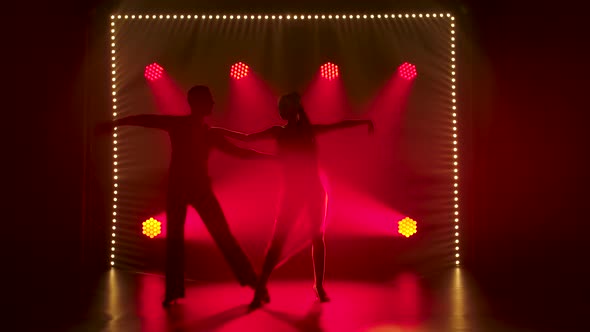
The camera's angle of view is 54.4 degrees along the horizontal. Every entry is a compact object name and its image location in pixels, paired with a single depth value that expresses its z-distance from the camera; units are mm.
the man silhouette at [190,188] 4214
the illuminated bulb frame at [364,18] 5594
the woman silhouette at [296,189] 4113
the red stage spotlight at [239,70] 5590
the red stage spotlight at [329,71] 5590
